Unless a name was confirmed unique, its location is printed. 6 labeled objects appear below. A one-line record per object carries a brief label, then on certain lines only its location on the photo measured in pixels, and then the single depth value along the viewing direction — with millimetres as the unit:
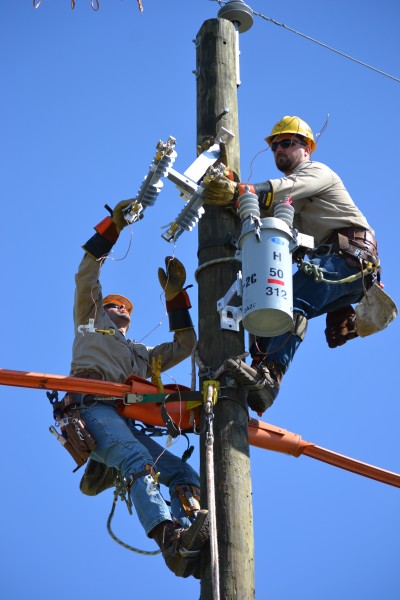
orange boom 11372
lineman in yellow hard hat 11644
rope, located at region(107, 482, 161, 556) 11558
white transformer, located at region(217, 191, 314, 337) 10380
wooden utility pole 9827
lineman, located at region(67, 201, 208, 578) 11016
